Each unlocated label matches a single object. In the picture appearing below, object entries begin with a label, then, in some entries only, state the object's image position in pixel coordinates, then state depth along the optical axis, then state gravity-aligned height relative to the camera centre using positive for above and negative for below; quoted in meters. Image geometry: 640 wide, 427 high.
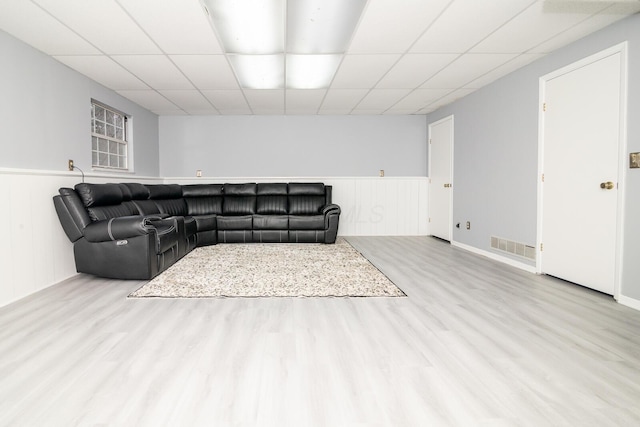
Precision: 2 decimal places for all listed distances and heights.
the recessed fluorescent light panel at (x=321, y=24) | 2.54 +1.51
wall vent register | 3.71 -0.58
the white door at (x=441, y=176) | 5.62 +0.41
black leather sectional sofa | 3.19 -0.26
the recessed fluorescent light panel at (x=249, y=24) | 2.54 +1.50
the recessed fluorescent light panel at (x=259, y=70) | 3.61 +1.54
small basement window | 4.37 +0.88
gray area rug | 2.85 -0.78
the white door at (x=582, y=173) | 2.79 +0.25
